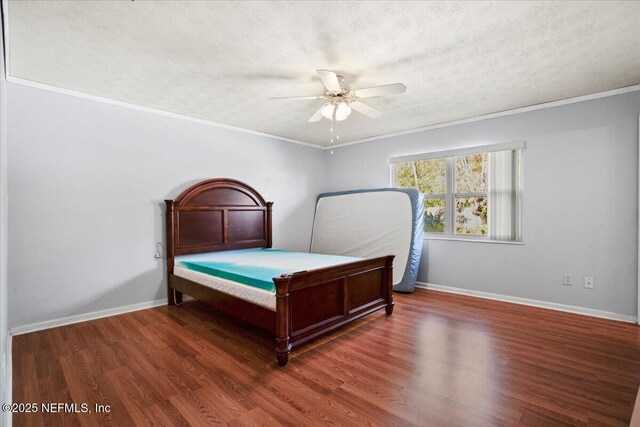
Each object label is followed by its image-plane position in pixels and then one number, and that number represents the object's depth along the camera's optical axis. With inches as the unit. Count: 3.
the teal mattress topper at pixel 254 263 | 109.8
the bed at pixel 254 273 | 99.8
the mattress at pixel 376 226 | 174.4
